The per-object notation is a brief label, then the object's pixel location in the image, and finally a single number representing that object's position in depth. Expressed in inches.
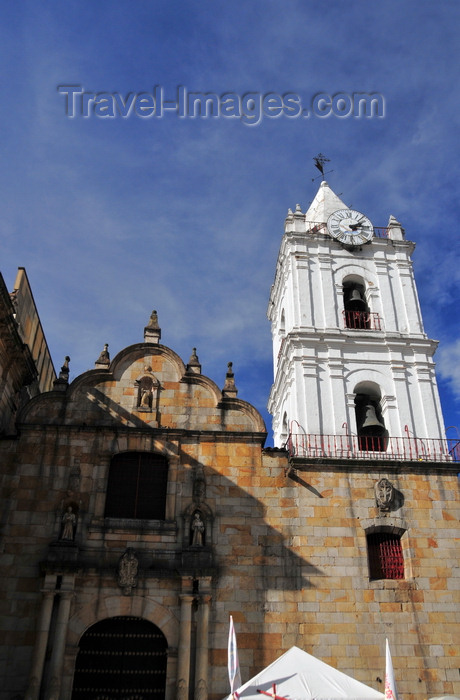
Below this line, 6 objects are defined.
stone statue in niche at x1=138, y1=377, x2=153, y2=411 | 697.0
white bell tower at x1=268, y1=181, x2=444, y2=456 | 785.6
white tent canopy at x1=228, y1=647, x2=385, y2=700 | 461.1
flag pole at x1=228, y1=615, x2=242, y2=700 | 487.2
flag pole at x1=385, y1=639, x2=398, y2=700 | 475.5
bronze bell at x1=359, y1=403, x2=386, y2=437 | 777.6
